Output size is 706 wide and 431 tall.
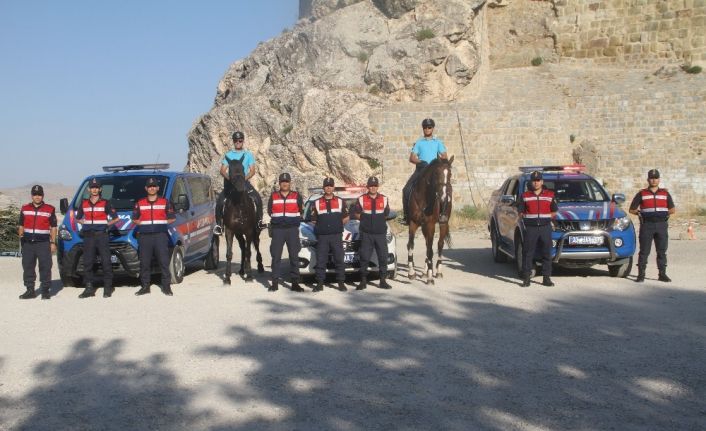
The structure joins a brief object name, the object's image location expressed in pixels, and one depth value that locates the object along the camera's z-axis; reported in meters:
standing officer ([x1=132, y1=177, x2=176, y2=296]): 10.91
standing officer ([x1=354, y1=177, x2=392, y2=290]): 11.12
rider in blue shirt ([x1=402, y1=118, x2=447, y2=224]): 12.05
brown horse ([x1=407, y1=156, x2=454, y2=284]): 11.23
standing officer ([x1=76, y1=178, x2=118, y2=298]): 10.84
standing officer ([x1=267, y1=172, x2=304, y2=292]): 11.11
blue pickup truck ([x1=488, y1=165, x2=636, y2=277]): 11.52
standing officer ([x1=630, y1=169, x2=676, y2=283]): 11.52
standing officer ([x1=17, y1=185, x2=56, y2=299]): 10.77
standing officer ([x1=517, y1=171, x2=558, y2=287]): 11.09
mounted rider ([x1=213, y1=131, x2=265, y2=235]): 12.19
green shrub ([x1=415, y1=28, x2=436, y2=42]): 31.42
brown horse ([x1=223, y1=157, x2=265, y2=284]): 12.05
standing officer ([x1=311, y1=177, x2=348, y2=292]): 10.97
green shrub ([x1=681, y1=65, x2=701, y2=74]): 31.48
